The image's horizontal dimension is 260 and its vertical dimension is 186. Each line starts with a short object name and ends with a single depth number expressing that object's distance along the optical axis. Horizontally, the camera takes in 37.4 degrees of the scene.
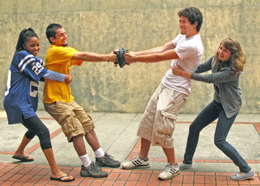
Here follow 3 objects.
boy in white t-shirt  4.19
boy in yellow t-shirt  4.46
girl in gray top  4.13
